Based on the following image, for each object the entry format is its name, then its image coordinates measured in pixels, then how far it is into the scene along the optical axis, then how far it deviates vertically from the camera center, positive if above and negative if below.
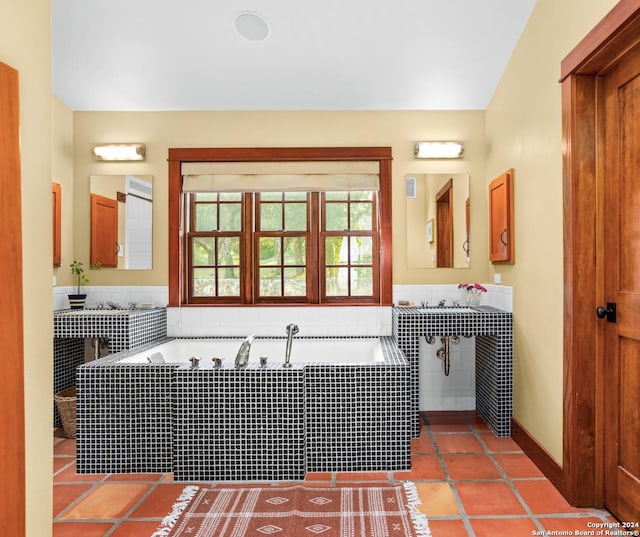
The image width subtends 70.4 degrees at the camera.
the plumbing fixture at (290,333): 2.85 -0.41
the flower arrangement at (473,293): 3.71 -0.18
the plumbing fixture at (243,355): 2.68 -0.50
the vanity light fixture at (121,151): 3.84 +1.03
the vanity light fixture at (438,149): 3.79 +1.02
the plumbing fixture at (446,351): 3.66 -0.66
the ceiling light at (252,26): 3.00 +1.67
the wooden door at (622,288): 2.00 -0.09
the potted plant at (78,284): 3.74 -0.09
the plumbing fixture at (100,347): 3.59 -0.59
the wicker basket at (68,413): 3.24 -1.00
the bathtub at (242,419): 2.60 -0.86
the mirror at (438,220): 3.84 +0.43
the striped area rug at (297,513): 2.06 -1.18
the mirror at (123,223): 3.89 +0.43
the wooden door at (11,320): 1.33 -0.14
